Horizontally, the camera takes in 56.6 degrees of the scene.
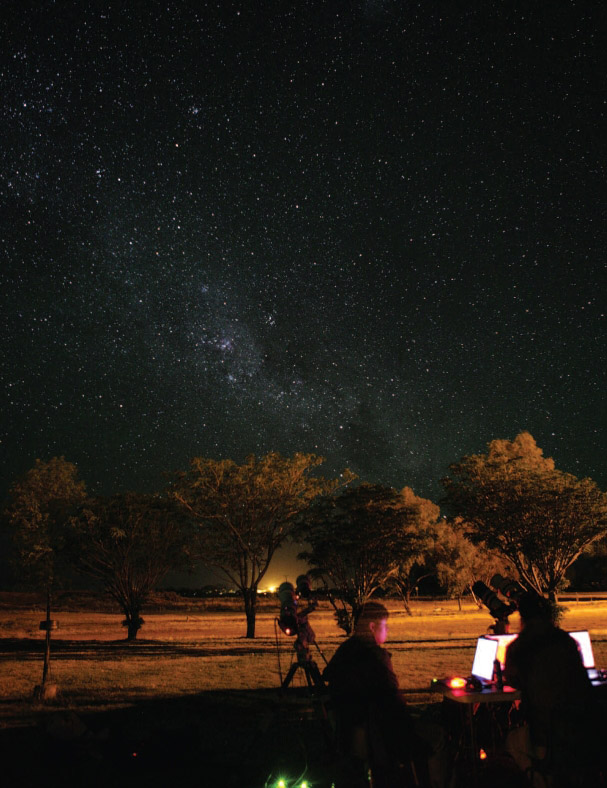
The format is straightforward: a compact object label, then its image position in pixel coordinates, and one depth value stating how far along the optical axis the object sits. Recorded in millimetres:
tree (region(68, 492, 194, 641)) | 26550
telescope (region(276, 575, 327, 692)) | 9484
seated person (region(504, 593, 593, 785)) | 3881
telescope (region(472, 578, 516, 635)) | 7312
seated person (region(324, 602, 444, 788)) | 4113
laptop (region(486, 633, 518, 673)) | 6367
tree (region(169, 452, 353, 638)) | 25938
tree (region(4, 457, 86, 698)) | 27406
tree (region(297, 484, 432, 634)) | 25547
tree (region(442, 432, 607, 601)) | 19703
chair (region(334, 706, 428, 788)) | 4090
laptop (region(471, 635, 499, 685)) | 6293
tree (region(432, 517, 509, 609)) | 49572
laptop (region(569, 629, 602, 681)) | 6684
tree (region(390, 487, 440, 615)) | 26906
